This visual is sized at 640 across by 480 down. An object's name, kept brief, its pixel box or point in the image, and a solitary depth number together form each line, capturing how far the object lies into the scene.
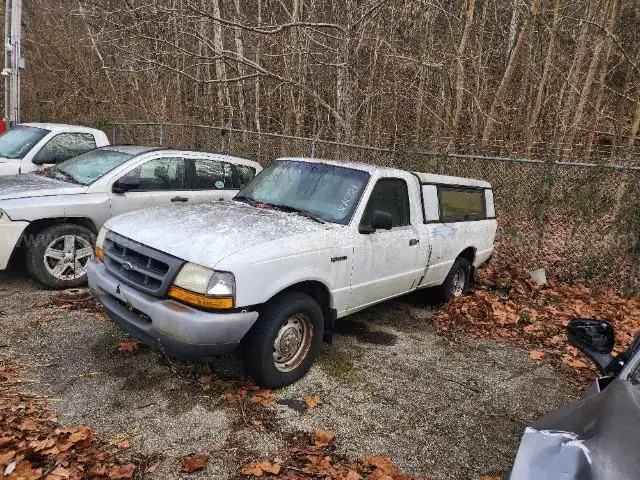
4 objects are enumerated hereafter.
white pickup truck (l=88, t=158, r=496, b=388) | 3.31
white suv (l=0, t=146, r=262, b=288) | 5.20
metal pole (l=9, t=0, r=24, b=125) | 12.66
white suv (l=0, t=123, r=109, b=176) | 7.28
